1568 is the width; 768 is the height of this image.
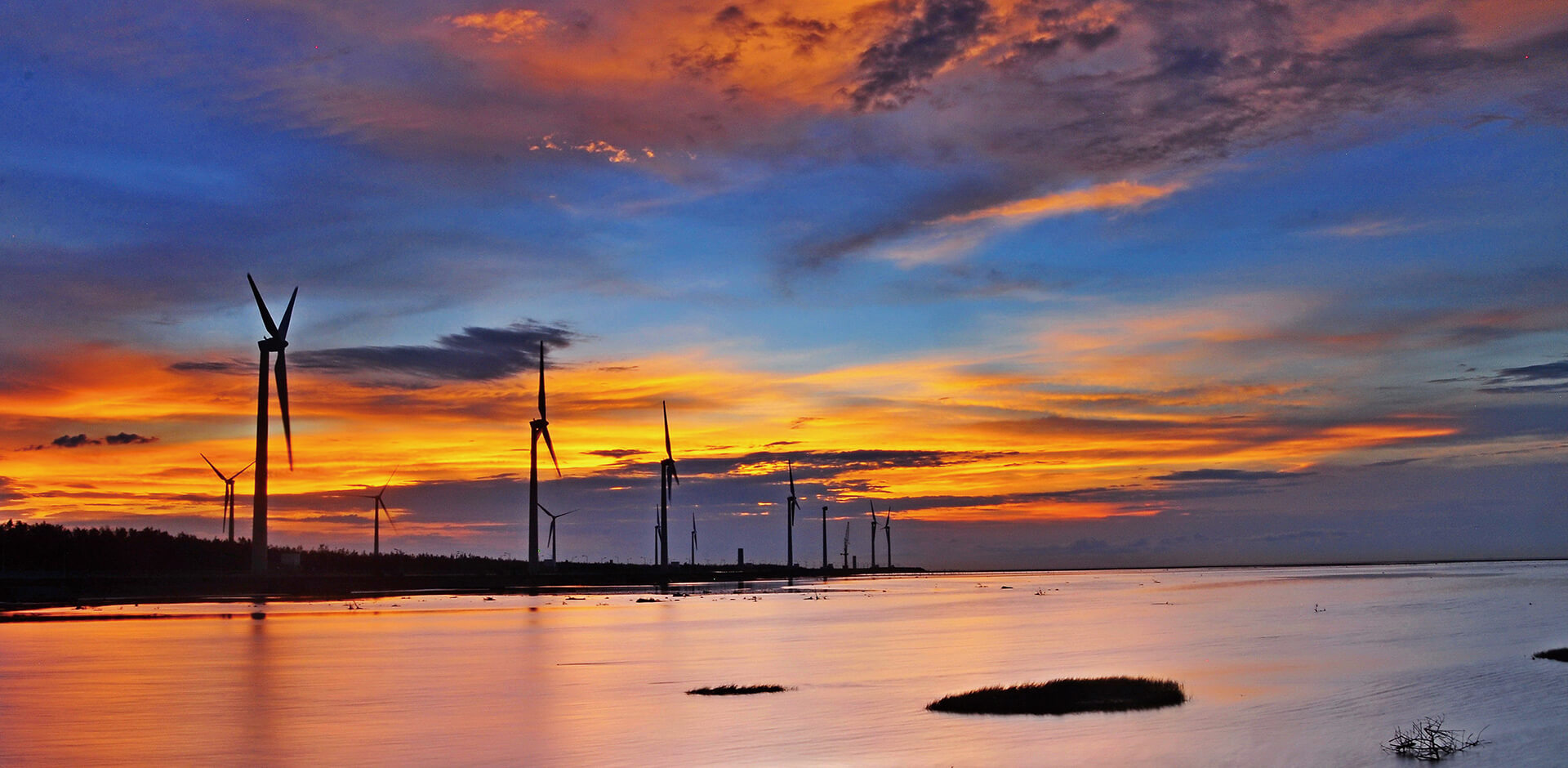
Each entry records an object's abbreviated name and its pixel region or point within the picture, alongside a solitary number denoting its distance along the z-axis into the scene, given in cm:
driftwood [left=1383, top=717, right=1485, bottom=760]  2888
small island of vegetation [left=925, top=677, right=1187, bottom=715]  3716
